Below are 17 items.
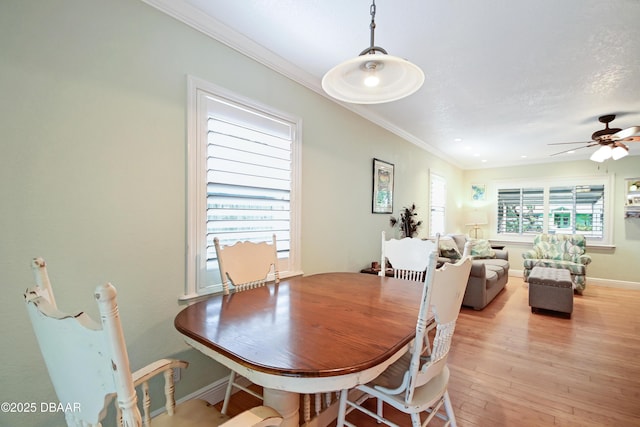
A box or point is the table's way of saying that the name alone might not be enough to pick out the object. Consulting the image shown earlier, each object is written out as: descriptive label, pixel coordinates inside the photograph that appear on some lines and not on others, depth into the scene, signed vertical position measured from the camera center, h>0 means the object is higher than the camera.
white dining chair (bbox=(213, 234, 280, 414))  1.78 -0.36
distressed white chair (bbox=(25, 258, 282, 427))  0.60 -0.34
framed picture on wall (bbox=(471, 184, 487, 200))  6.83 +0.54
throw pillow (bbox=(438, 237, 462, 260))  4.45 -0.60
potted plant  4.30 -0.16
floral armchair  4.77 -0.77
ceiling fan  3.39 +0.97
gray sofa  3.87 -0.88
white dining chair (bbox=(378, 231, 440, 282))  2.29 -0.36
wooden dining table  0.91 -0.50
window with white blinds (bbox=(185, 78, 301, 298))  1.87 +0.23
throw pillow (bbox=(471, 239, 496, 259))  5.45 -0.72
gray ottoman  3.67 -1.04
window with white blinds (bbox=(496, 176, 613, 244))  5.54 +0.13
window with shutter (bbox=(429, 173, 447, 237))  5.37 +0.18
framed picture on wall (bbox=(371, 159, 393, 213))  3.72 +0.34
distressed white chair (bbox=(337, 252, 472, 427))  1.09 -0.61
